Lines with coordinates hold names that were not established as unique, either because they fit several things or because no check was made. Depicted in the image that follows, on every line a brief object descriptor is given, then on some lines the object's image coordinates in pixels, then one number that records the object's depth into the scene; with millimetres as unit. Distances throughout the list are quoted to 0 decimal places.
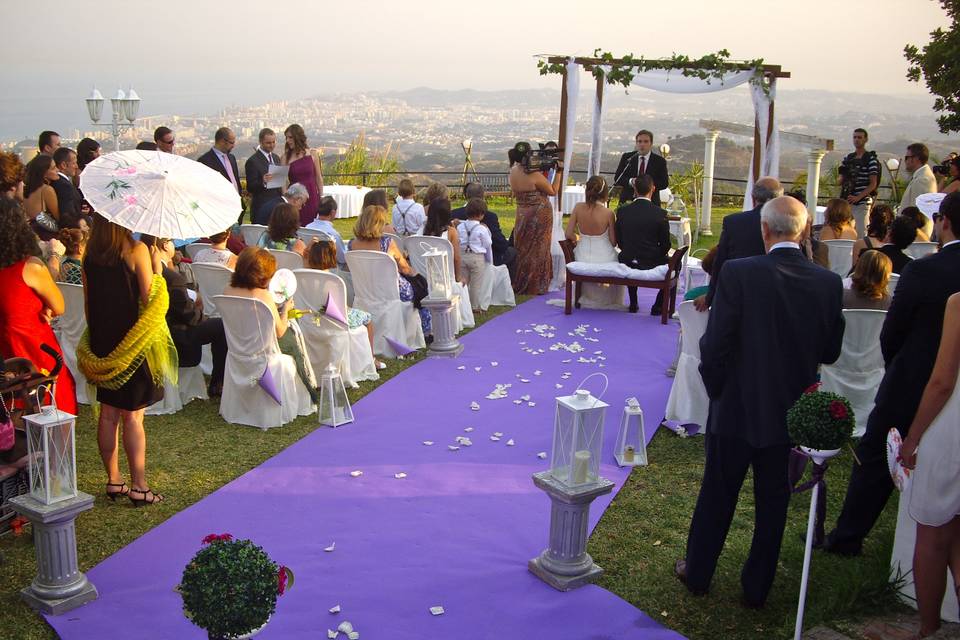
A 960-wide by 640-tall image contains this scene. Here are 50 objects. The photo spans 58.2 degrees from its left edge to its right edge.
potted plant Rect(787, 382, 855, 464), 3008
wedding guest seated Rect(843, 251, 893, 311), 5477
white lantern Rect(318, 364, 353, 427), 5996
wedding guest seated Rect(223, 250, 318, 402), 5695
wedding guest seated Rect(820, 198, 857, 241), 8070
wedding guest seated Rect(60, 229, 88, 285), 5809
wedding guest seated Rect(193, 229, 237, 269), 6906
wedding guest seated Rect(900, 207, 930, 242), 6655
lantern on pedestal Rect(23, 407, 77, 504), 3666
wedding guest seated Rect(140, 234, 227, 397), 5996
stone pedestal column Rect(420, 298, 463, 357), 7664
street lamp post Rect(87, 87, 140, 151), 12086
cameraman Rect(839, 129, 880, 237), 11883
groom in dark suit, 8969
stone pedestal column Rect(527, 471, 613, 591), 3889
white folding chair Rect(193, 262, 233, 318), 6750
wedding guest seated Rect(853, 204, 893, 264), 6568
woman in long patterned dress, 9977
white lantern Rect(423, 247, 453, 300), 7508
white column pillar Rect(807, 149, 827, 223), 12916
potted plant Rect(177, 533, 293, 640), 2592
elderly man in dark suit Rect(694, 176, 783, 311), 5617
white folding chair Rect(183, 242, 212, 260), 7274
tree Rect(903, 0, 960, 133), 15398
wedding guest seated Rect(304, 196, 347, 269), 8008
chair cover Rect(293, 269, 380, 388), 6625
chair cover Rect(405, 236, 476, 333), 8352
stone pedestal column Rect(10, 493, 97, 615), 3645
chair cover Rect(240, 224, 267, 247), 8758
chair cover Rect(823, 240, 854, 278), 8133
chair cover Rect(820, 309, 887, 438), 5742
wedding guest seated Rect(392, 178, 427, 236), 9266
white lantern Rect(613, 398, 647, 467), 5398
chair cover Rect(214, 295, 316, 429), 5816
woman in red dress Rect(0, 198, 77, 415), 4523
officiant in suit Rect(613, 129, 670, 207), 11016
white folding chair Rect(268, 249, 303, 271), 7035
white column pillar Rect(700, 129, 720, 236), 14008
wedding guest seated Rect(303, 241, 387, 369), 6773
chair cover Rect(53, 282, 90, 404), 6121
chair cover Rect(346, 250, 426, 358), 7570
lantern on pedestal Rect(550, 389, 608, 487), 3883
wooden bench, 8992
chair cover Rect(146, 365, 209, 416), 6230
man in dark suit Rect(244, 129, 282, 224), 9922
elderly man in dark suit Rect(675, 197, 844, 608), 3385
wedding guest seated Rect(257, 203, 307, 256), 7188
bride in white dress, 9414
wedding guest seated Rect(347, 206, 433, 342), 7410
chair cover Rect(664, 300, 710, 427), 5941
